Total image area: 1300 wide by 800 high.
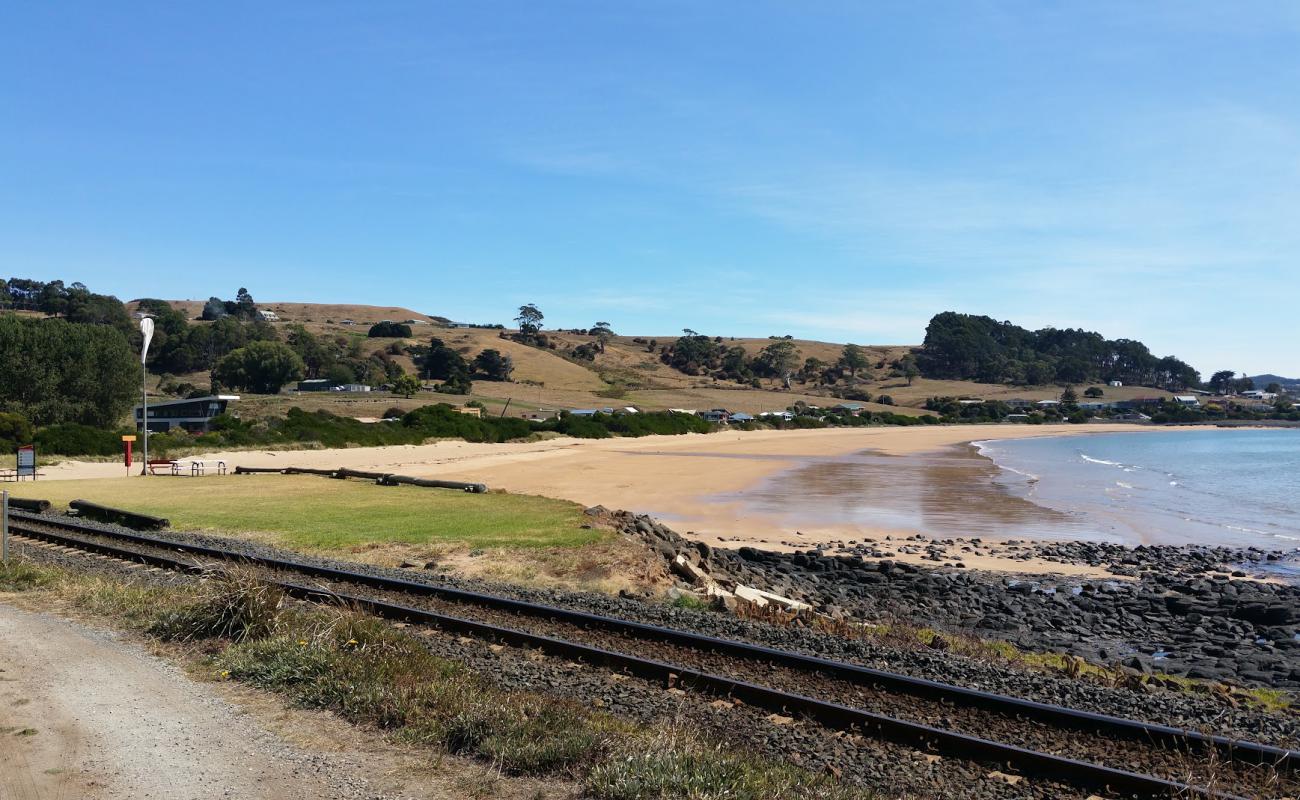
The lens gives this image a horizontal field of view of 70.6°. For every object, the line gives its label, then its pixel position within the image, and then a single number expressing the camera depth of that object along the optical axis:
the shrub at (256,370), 97.44
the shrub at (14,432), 44.06
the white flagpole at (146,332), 34.41
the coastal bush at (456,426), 64.75
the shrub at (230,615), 9.57
